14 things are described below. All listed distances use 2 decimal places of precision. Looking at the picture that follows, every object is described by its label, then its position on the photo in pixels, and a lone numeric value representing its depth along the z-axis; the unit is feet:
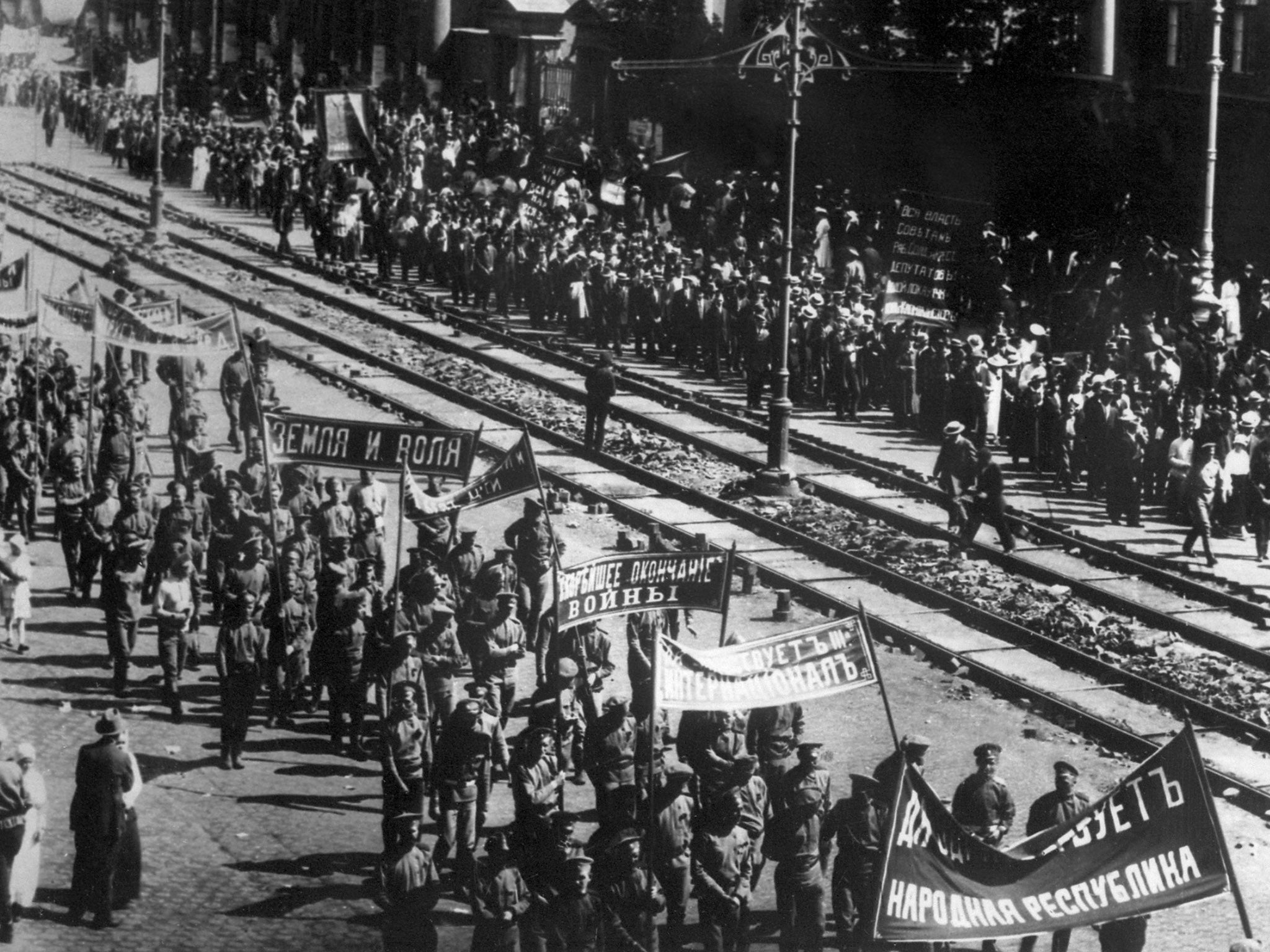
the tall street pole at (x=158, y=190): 147.43
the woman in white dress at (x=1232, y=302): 104.83
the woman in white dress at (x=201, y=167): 181.47
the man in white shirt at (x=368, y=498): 66.69
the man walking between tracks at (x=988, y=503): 77.15
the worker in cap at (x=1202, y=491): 77.00
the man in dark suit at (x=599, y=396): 90.68
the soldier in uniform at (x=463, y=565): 59.93
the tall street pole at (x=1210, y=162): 98.63
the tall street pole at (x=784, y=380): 81.05
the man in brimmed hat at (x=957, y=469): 78.89
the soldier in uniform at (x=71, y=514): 68.03
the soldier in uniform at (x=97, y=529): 64.64
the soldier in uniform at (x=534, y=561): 60.54
